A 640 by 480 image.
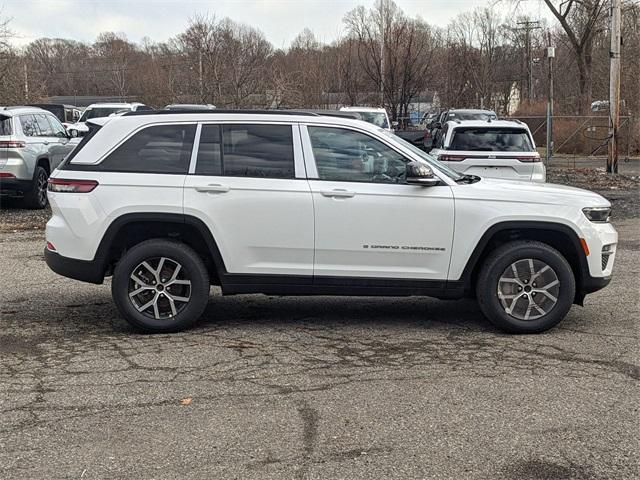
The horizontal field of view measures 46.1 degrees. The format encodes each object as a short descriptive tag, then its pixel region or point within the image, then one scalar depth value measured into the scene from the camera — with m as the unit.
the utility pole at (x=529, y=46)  60.68
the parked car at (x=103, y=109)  23.11
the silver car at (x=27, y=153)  13.35
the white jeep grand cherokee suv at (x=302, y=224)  6.04
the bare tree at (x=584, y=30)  36.97
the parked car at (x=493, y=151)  11.96
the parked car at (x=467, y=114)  23.90
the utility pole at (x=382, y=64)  28.23
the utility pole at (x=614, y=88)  20.81
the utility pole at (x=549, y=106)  24.79
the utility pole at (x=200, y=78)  28.62
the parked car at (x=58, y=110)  26.29
